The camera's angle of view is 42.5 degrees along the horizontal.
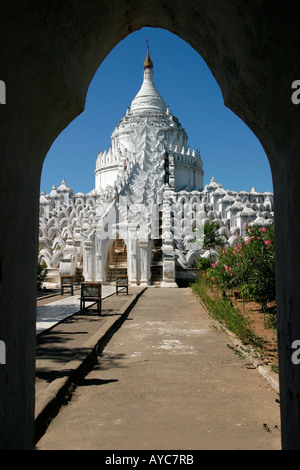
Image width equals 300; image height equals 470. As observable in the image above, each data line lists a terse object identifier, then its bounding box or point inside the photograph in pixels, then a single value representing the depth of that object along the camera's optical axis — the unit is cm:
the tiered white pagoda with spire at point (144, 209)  1998
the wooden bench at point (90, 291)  995
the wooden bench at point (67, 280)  1520
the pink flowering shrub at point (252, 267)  819
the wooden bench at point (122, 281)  1482
